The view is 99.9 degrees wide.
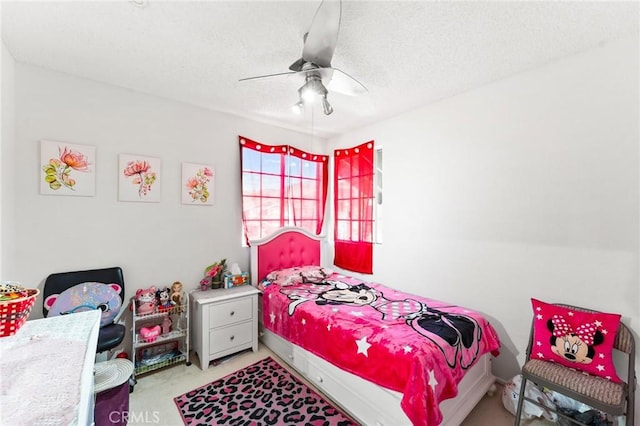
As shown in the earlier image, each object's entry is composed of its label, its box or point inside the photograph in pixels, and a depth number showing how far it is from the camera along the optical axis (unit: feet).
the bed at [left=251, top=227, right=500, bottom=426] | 5.34
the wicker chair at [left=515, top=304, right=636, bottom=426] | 5.05
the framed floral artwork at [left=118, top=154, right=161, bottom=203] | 8.25
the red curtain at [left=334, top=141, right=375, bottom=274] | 11.54
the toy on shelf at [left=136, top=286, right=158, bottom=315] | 8.11
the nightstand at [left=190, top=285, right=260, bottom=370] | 8.42
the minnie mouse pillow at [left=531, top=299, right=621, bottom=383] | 5.74
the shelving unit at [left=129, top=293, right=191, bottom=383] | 8.00
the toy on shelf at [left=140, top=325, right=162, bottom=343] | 8.00
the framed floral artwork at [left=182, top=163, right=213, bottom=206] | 9.38
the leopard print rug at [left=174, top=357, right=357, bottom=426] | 6.31
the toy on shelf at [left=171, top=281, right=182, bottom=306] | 8.79
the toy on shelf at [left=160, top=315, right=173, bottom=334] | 8.63
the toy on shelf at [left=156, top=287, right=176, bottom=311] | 8.47
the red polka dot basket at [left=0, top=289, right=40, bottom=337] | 3.34
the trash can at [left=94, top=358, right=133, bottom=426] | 5.40
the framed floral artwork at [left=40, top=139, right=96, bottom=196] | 7.17
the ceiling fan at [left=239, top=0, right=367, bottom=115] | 4.86
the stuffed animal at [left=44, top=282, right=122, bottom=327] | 7.07
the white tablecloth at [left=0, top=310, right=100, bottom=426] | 2.25
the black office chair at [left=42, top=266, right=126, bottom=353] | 6.93
